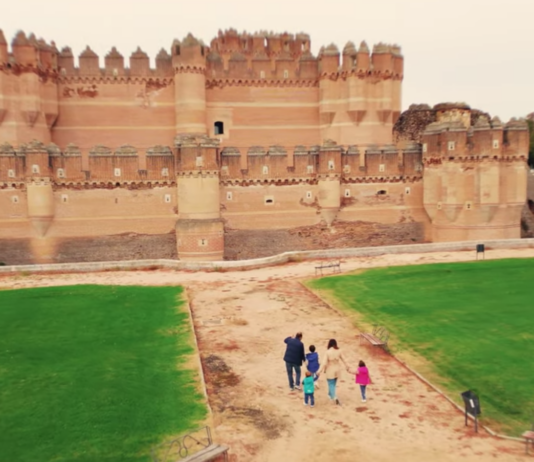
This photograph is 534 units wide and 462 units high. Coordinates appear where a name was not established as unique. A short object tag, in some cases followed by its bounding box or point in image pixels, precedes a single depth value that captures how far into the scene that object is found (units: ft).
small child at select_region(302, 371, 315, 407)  36.47
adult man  39.28
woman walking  37.29
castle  100.17
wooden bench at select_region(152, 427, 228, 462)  28.72
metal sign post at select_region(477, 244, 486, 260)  84.99
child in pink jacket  37.04
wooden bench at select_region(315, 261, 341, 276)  79.54
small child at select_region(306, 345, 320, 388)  39.09
